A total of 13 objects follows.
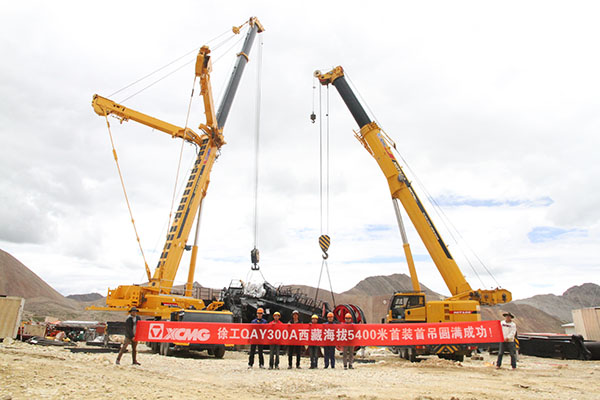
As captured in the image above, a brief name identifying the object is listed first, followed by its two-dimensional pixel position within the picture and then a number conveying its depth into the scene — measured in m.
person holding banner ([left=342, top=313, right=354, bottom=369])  11.37
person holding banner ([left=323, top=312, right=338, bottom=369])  11.60
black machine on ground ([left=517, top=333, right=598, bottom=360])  16.73
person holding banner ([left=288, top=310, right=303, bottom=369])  11.48
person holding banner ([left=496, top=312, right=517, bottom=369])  11.66
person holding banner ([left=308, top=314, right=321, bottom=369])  11.42
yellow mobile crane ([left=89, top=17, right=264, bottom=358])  16.58
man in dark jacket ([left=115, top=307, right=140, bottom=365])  10.49
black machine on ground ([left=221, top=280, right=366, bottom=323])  20.58
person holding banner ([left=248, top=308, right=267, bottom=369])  11.16
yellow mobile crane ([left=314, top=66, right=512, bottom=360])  14.02
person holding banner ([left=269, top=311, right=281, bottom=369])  11.20
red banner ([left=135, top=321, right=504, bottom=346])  11.41
